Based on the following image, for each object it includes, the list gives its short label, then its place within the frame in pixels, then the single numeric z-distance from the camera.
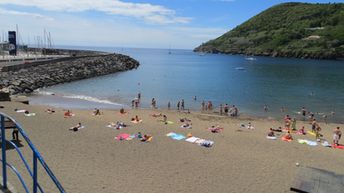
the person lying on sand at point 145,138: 18.44
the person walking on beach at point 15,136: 15.39
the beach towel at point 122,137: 18.61
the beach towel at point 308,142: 20.10
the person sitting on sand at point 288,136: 20.98
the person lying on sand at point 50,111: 26.38
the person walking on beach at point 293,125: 25.20
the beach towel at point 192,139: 18.67
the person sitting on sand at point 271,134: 21.67
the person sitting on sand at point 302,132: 23.61
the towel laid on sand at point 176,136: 19.34
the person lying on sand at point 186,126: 23.14
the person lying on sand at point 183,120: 25.82
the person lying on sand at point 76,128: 20.03
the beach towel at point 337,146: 19.95
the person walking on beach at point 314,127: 24.98
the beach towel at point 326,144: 20.23
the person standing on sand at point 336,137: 20.86
